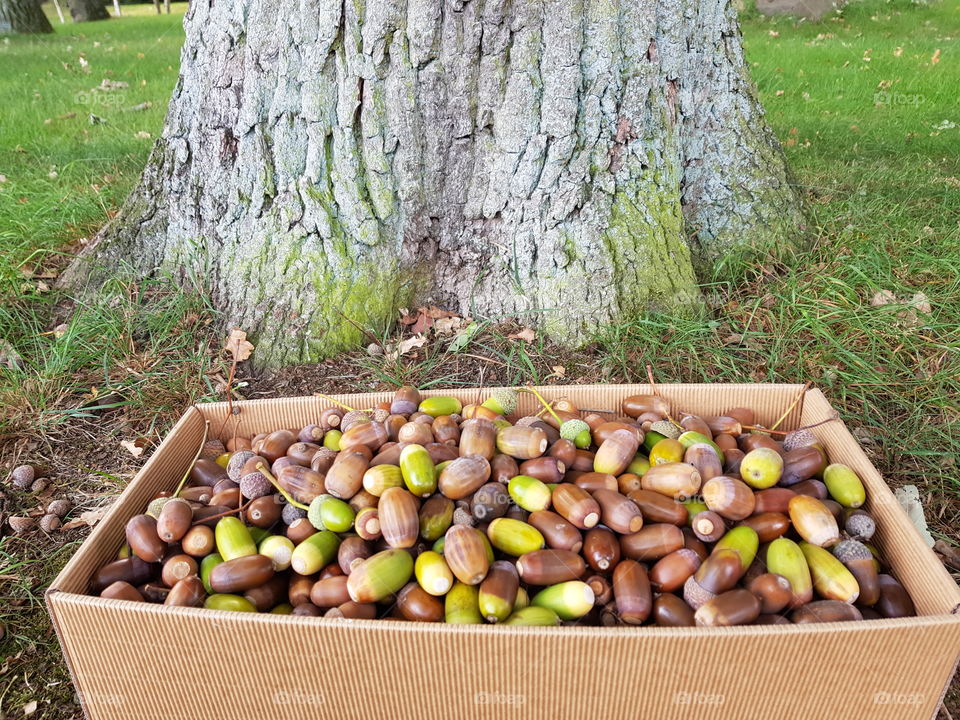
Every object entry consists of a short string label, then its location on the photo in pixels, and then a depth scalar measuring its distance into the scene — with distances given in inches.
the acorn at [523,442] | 14.2
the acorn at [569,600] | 11.7
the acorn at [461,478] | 13.3
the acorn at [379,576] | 11.7
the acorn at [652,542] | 12.4
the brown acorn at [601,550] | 12.4
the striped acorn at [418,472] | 13.2
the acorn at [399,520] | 12.5
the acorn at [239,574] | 12.2
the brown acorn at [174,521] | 13.2
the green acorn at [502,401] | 16.7
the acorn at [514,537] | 12.6
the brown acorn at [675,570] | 12.0
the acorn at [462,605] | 11.5
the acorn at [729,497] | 13.0
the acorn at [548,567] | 12.2
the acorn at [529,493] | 13.2
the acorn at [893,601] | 11.8
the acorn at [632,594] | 11.6
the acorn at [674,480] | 13.2
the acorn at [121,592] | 11.9
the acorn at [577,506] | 12.8
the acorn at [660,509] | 13.0
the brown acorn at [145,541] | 13.0
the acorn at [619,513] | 12.7
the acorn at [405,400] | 16.5
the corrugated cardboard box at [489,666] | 10.4
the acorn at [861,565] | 12.0
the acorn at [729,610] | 11.0
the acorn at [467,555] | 11.8
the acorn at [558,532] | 12.6
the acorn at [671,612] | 11.4
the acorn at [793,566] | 11.9
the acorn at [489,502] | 13.1
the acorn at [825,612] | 11.3
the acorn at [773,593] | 11.5
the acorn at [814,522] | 12.7
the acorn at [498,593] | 11.5
